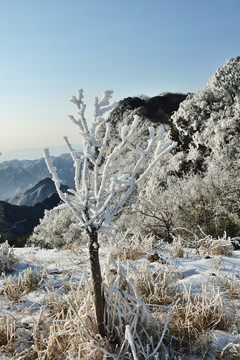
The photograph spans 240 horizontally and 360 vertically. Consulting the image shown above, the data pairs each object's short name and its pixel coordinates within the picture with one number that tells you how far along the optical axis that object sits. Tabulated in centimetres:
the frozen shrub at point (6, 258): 318
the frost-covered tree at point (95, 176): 134
